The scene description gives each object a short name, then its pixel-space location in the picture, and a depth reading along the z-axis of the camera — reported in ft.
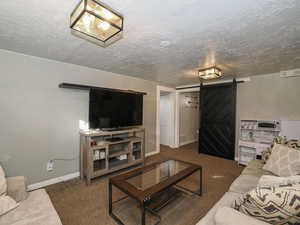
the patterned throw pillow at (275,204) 2.60
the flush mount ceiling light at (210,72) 8.59
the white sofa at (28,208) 3.67
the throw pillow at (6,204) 3.92
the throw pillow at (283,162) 5.46
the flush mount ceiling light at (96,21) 3.35
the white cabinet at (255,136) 10.50
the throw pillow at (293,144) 6.50
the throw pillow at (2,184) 4.22
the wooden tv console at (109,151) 8.16
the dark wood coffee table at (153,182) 4.85
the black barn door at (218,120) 12.66
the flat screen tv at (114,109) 8.91
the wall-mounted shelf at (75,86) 7.89
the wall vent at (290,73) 9.62
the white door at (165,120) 16.69
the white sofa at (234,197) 2.78
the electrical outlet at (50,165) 8.11
